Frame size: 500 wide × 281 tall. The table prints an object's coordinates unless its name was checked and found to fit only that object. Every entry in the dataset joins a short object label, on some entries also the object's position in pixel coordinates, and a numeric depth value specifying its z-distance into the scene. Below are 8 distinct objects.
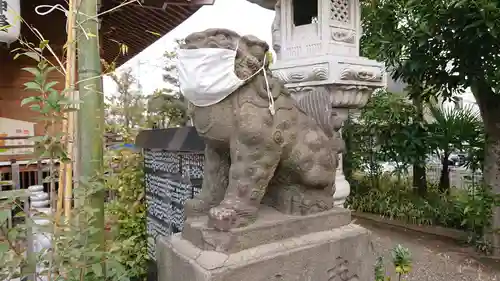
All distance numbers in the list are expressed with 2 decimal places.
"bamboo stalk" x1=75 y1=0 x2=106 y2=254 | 1.15
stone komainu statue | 1.35
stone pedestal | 1.28
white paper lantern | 2.09
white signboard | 5.40
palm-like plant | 4.85
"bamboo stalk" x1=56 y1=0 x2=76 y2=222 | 1.07
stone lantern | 2.11
